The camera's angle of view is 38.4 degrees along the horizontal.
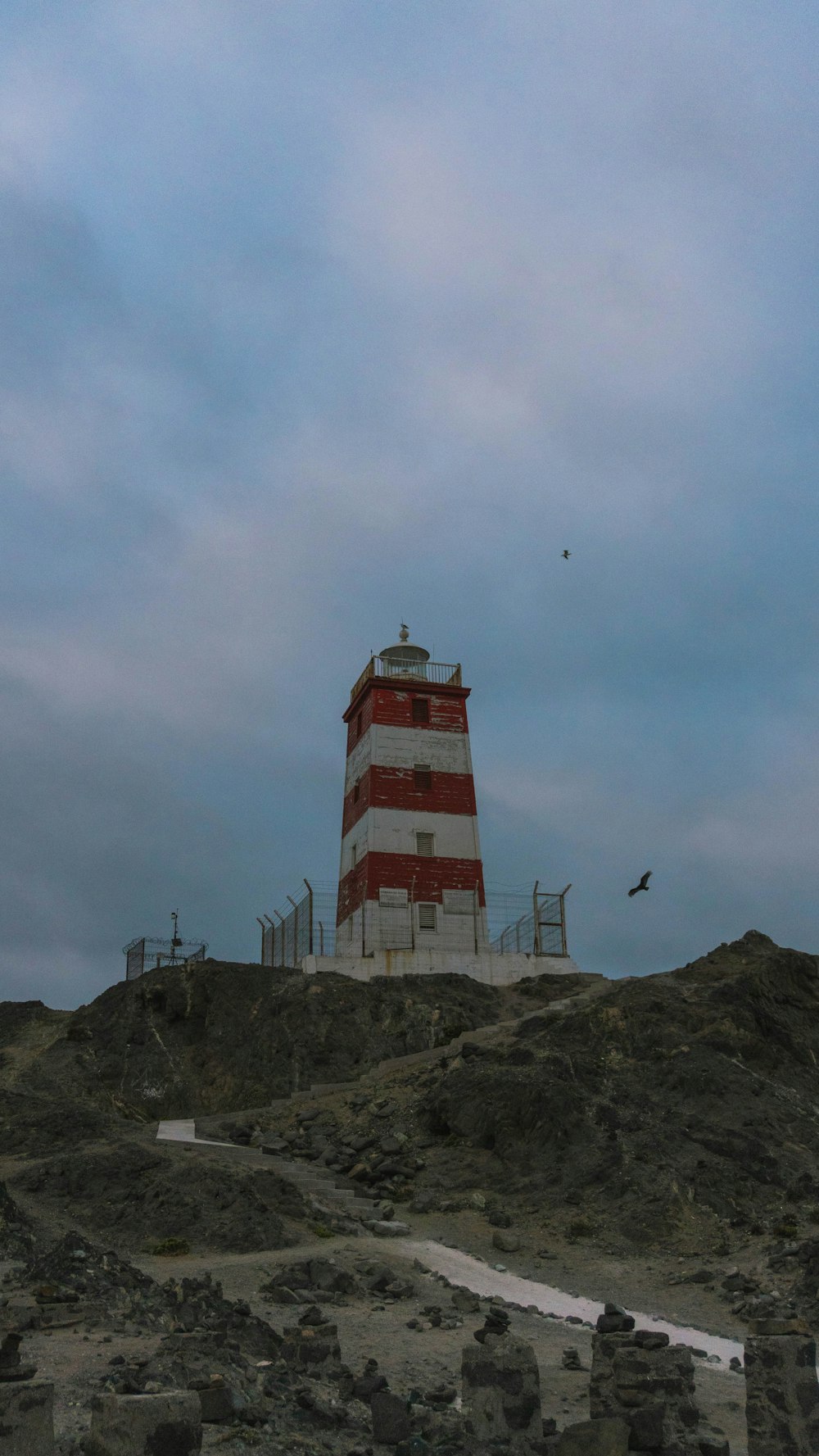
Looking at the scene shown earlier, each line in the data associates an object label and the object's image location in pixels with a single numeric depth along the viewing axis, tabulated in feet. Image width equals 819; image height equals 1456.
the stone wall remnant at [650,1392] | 30.78
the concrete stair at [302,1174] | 75.10
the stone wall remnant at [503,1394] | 31.73
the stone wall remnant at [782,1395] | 31.48
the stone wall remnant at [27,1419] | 24.18
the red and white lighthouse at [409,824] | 130.00
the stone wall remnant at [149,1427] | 24.72
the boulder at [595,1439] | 29.43
